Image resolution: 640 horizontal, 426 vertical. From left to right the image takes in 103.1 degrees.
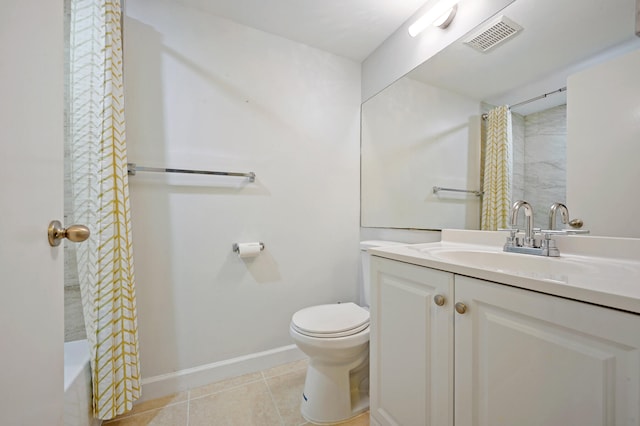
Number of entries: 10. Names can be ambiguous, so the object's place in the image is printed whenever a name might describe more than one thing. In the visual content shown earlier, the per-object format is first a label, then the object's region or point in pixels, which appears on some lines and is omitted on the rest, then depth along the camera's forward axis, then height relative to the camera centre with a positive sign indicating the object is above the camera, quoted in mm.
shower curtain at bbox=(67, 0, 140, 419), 1059 +70
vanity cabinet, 485 -359
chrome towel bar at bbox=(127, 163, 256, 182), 1268 +210
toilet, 1137 -726
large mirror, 926 +498
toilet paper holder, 1490 -220
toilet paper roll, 1467 -226
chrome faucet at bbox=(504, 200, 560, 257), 910 -116
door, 408 +4
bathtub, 914 -687
